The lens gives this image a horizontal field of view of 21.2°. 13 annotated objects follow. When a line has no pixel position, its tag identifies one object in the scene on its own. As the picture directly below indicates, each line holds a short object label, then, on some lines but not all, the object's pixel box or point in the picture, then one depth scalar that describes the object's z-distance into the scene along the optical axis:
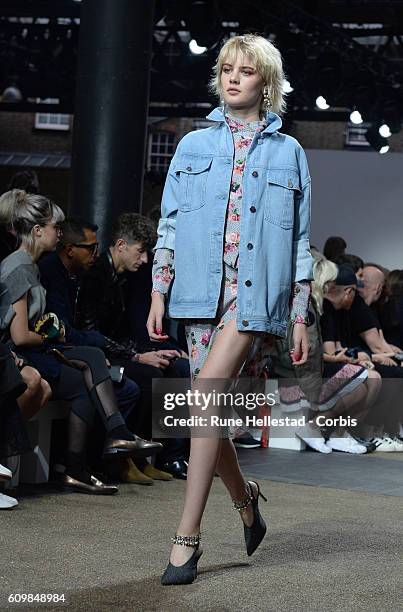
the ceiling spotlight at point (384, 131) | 15.66
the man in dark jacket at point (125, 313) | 5.54
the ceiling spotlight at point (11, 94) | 18.39
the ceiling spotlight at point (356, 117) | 15.66
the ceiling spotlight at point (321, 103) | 14.70
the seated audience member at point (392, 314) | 8.55
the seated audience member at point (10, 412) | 4.27
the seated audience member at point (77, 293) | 5.18
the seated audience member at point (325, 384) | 7.18
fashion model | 3.11
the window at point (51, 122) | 33.09
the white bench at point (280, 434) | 7.22
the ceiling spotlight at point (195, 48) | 12.55
